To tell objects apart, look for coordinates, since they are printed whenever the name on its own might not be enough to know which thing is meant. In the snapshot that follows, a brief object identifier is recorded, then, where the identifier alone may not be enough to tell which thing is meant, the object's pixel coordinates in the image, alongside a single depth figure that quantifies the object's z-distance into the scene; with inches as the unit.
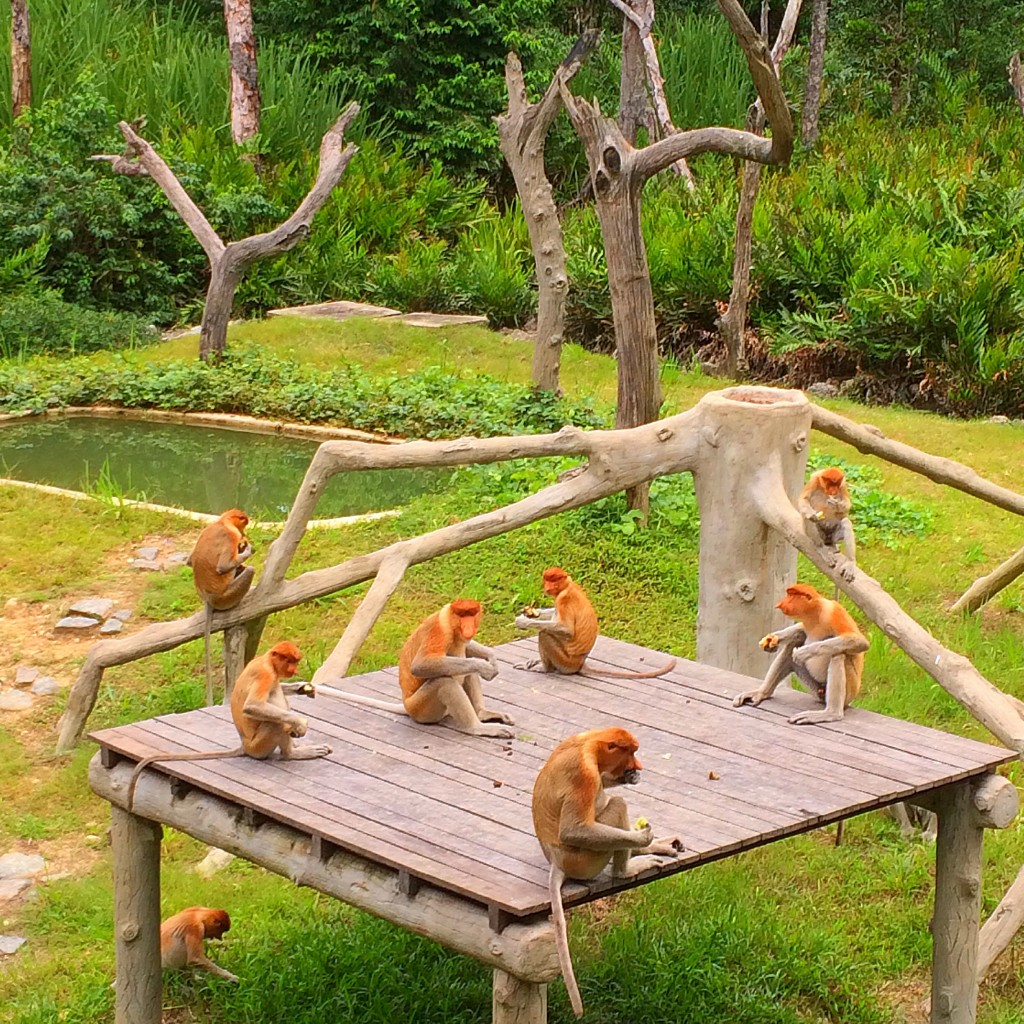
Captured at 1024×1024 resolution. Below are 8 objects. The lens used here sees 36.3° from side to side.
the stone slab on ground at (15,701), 273.6
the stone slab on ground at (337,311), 606.2
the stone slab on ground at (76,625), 305.0
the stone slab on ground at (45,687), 279.3
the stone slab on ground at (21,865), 219.5
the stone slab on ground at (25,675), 283.6
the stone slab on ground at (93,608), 309.4
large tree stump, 231.3
